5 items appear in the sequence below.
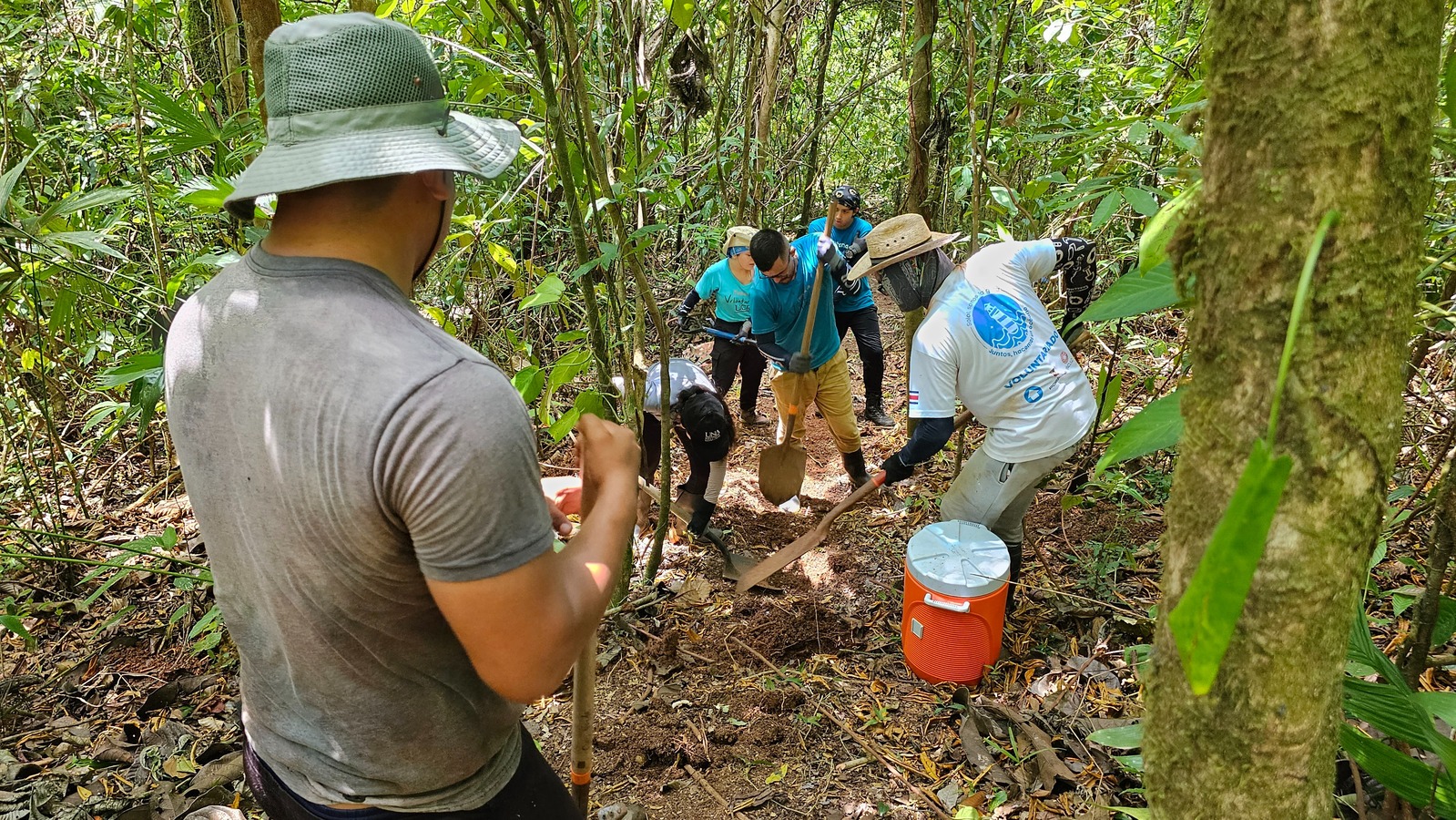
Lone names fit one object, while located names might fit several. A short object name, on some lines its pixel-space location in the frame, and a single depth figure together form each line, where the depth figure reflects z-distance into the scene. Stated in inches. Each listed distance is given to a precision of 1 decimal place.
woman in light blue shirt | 198.1
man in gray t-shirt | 37.4
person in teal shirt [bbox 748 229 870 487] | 187.8
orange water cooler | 111.4
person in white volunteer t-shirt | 121.9
